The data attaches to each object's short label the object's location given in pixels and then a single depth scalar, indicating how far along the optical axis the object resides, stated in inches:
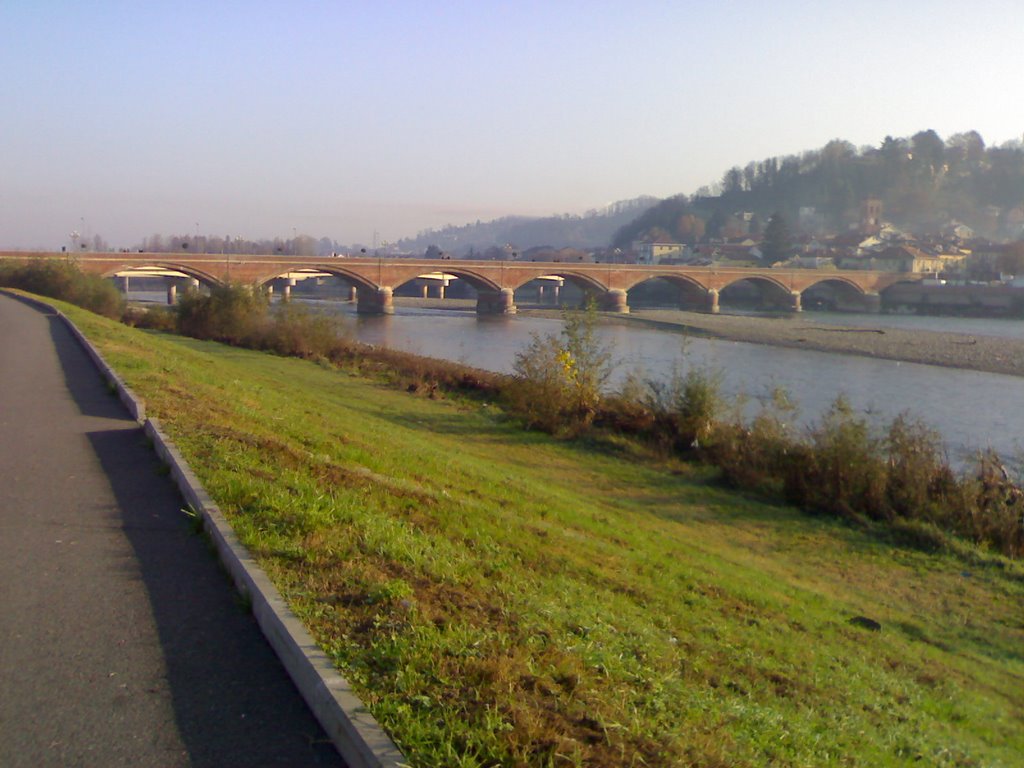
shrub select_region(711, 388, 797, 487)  573.3
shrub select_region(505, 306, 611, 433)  720.3
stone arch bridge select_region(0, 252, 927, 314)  1974.7
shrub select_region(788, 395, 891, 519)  524.4
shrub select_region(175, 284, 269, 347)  1251.2
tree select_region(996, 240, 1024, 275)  2955.2
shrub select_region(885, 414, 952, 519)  515.5
